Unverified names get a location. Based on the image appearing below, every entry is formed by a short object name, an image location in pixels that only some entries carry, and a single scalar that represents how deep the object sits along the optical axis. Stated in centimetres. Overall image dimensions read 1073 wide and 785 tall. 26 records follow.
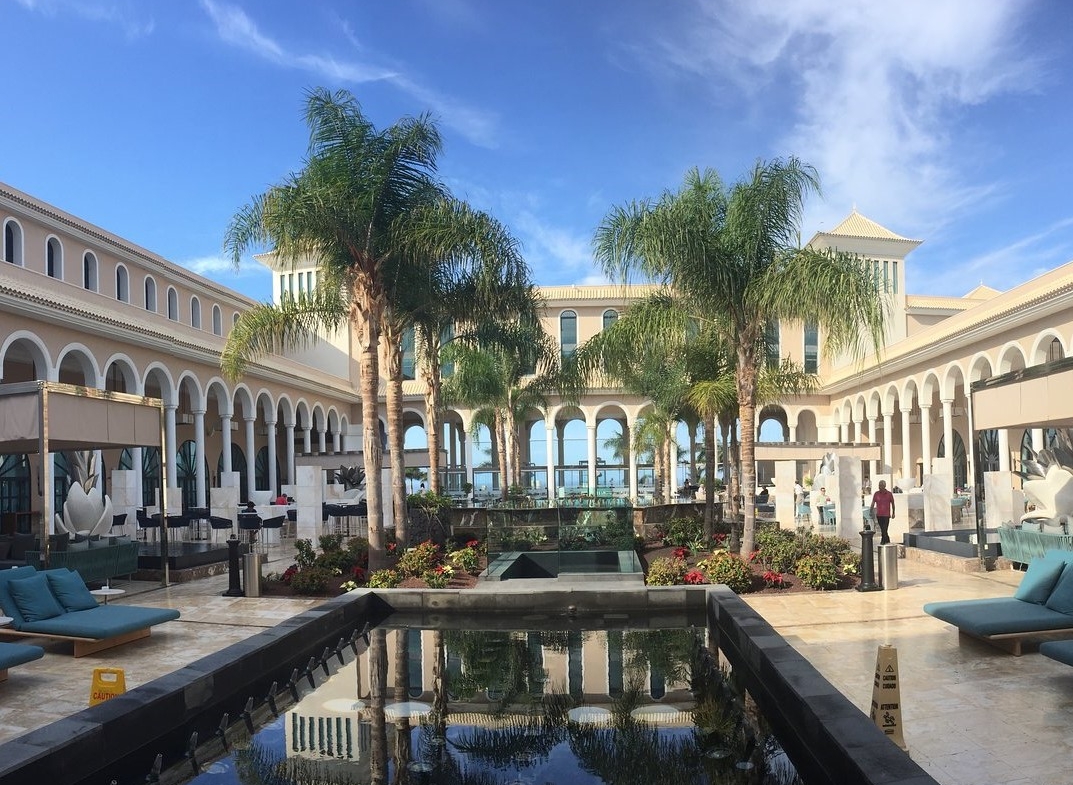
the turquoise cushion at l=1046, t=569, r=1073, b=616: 748
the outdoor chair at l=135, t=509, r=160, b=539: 1928
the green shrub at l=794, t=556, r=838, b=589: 1173
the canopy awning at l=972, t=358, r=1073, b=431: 1121
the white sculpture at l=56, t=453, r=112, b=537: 1395
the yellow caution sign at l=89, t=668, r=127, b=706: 605
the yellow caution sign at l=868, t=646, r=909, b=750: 521
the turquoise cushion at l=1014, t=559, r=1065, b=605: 772
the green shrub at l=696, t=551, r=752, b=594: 1178
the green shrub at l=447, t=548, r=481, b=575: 1325
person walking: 1402
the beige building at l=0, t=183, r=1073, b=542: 2122
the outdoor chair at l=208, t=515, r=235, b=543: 1781
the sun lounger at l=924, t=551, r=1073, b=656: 736
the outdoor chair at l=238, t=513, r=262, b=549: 1889
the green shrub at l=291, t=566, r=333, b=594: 1207
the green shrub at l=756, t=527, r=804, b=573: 1271
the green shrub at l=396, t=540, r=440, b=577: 1266
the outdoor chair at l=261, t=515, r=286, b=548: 1983
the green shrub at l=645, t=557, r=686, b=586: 1157
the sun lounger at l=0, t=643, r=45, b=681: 686
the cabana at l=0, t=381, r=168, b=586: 1078
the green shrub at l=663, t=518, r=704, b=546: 1695
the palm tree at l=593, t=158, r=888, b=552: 1293
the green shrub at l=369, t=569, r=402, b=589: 1180
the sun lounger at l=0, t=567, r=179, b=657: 820
